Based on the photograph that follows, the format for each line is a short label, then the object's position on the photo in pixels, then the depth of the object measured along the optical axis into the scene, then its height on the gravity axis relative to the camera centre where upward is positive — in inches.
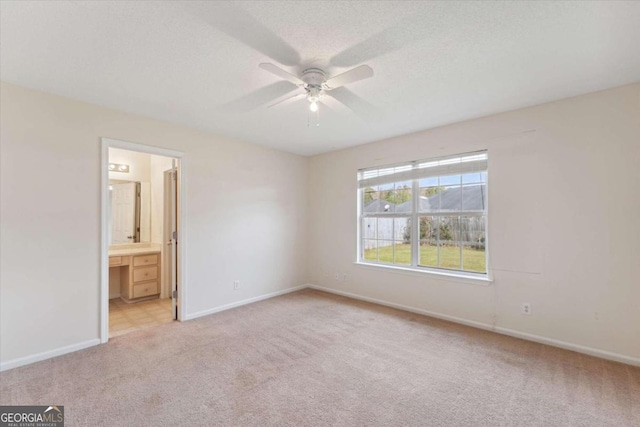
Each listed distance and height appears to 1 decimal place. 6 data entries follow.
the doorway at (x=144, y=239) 146.9 -14.5
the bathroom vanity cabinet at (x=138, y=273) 174.4 -36.2
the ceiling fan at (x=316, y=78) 76.6 +40.7
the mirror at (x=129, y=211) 195.3 +4.0
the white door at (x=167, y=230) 184.7 -8.6
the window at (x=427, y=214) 140.4 +1.7
